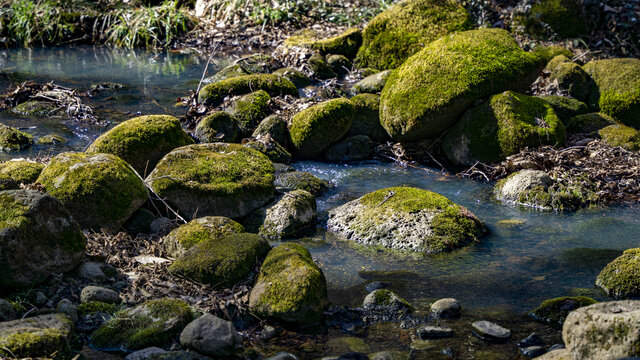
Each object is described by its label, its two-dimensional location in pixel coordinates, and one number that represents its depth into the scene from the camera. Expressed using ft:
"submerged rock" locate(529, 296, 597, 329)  14.37
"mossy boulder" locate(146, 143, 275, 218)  20.65
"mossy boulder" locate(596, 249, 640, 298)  15.70
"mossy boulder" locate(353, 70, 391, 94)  31.83
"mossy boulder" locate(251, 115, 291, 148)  27.45
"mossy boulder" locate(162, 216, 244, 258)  17.53
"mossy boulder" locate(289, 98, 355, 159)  27.43
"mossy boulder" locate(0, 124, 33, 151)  27.22
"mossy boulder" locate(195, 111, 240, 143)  26.99
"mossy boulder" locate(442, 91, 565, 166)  25.52
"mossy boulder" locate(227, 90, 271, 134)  28.84
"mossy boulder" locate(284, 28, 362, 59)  38.65
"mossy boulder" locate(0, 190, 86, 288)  14.06
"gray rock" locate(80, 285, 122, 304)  14.51
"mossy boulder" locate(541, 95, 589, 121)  28.63
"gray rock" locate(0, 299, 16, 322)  13.01
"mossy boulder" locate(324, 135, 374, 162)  27.99
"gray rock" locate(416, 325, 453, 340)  13.84
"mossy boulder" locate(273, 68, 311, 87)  35.04
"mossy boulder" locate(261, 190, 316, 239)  20.12
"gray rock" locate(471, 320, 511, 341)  13.64
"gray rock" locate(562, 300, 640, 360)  10.82
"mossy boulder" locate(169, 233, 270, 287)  15.62
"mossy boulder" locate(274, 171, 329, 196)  23.49
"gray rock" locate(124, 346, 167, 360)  12.57
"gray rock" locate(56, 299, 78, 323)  13.62
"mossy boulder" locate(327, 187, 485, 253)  19.15
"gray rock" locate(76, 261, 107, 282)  15.44
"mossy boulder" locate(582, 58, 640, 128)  28.58
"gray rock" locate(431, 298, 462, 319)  14.79
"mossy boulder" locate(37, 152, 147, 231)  18.26
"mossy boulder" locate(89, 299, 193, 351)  13.20
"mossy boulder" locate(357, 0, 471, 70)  34.99
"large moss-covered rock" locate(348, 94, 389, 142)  29.32
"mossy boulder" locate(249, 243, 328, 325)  14.33
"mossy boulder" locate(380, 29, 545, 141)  26.50
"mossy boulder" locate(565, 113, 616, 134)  27.61
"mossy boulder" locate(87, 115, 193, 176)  22.57
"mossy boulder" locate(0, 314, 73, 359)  11.55
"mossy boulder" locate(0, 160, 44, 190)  18.80
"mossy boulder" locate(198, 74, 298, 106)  31.78
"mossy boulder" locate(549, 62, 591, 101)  30.09
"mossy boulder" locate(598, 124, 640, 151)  25.79
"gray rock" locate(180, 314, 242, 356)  12.89
